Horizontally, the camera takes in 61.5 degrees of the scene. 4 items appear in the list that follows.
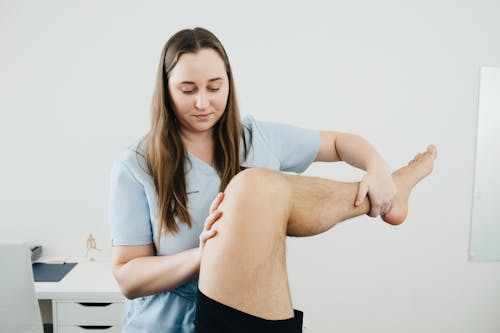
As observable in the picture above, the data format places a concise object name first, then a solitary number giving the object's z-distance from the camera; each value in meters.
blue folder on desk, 1.94
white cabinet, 1.82
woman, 0.98
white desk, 1.80
